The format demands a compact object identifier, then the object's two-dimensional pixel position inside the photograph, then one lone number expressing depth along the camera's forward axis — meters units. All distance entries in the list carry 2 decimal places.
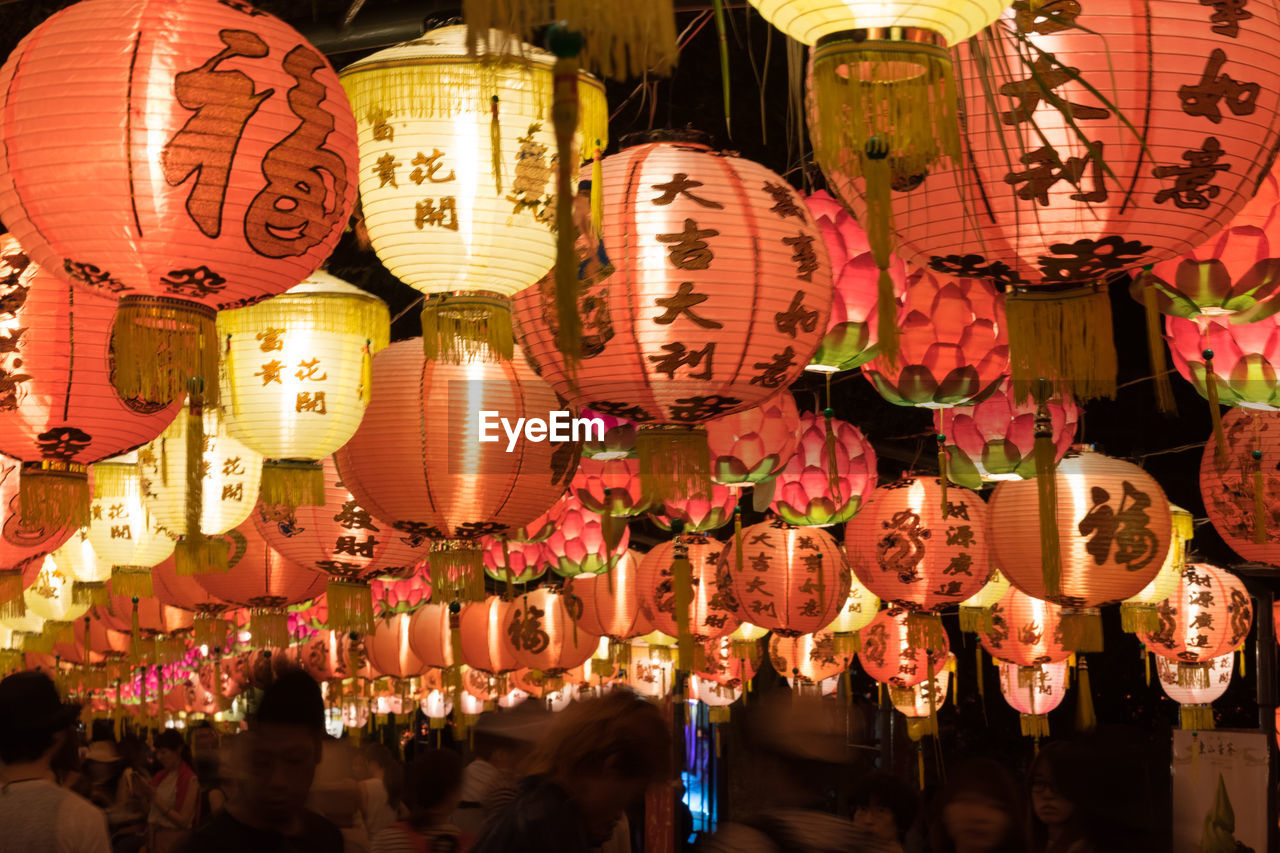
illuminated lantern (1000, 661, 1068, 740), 9.21
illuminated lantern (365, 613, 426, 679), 12.16
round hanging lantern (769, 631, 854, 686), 10.66
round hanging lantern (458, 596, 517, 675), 10.19
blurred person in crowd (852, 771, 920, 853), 4.88
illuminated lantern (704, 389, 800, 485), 5.52
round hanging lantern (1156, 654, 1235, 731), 9.20
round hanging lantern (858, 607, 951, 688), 9.70
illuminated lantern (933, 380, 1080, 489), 5.61
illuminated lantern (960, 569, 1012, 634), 7.65
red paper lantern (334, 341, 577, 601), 4.26
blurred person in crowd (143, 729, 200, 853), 7.47
